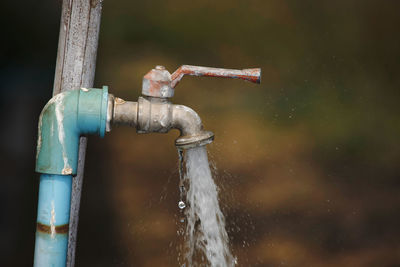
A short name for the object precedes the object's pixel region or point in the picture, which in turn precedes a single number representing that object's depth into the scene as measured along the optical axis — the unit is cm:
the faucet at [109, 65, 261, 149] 169
